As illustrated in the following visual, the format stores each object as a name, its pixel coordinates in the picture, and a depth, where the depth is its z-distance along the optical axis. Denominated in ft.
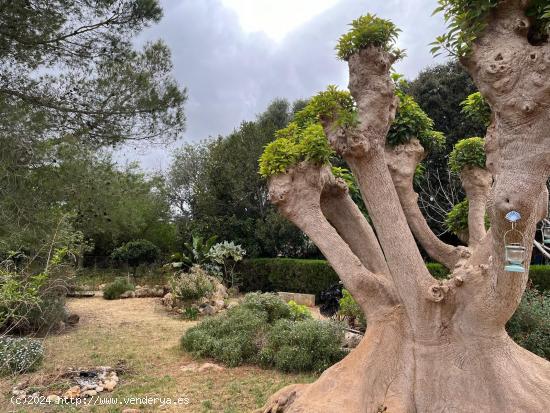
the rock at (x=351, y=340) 24.71
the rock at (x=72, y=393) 18.59
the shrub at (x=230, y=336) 24.88
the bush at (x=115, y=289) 51.75
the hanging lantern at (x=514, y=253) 9.10
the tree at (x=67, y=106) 25.58
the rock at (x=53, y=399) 18.12
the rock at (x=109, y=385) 20.01
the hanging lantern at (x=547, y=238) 11.35
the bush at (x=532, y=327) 22.75
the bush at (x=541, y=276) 35.55
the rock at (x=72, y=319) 35.90
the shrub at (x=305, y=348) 22.82
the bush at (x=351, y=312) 29.78
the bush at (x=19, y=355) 21.62
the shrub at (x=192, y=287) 41.93
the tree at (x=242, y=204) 60.49
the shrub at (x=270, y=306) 29.09
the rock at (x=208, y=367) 23.25
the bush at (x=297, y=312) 29.60
